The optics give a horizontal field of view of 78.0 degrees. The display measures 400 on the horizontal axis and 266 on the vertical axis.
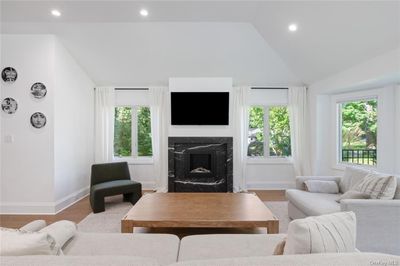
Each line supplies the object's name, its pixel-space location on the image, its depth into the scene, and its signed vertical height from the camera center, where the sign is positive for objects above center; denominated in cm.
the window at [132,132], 601 +3
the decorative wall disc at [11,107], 421 +45
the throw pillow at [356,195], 277 -71
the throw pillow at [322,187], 369 -81
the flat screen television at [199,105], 534 +61
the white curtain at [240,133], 566 +1
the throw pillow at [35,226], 187 -72
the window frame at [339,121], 430 +32
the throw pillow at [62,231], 171 -71
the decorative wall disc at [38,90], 423 +74
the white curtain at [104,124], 571 +22
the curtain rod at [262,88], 582 +106
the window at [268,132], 595 +3
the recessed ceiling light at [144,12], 388 +193
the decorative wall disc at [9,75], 420 +100
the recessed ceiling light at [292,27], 380 +165
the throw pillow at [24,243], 114 -52
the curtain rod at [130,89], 587 +106
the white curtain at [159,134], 567 -2
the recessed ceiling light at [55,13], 390 +193
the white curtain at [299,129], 562 +10
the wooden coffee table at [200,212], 273 -96
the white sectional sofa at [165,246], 173 -85
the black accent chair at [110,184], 420 -94
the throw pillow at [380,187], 269 -60
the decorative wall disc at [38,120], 422 +23
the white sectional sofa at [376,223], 253 -93
